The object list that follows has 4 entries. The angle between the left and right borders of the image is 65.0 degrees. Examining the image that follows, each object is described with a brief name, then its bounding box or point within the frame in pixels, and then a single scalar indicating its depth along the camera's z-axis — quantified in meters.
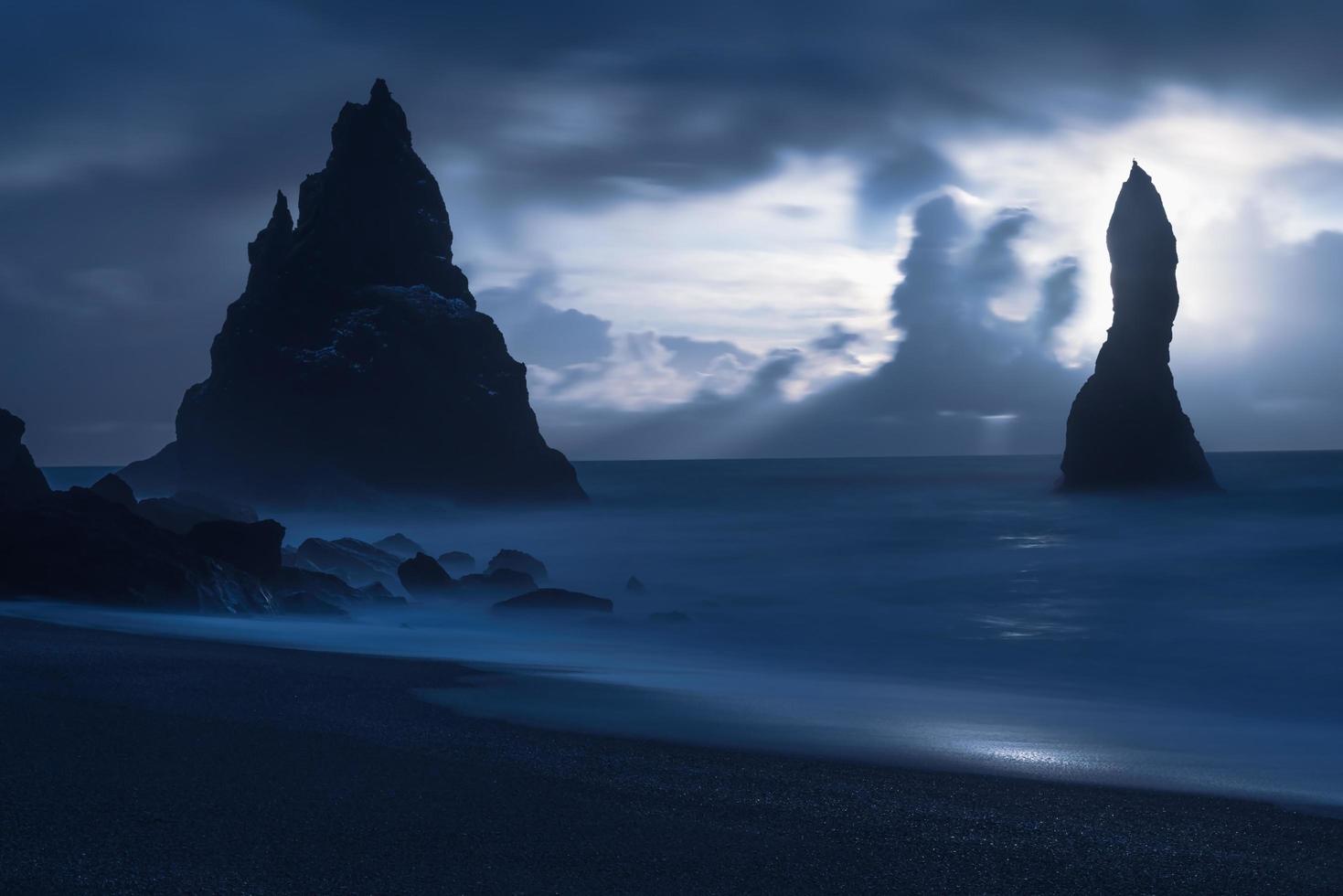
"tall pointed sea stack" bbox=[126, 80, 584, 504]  70.38
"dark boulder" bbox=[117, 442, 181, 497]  79.38
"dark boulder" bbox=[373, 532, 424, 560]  31.42
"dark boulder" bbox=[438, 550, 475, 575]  31.25
